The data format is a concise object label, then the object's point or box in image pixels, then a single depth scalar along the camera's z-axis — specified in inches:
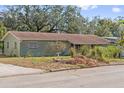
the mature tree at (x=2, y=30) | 809.2
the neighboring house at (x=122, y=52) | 646.1
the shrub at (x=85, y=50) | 546.9
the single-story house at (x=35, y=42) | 660.4
